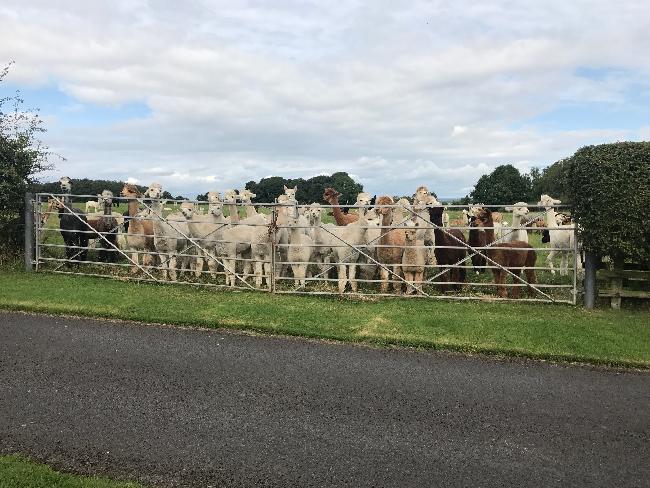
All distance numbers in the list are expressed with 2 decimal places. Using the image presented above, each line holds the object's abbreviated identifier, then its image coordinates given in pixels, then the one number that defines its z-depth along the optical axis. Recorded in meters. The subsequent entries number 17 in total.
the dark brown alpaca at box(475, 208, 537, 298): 12.65
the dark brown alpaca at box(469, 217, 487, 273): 14.27
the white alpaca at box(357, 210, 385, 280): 13.76
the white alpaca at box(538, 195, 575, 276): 15.38
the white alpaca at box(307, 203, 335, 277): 14.05
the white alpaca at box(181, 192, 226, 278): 14.09
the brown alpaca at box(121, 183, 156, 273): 14.98
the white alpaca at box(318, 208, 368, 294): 13.03
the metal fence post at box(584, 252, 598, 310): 11.47
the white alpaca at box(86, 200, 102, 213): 36.53
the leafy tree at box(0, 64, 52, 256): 15.95
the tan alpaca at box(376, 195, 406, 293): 13.05
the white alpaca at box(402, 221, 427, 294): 12.68
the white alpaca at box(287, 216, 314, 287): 13.50
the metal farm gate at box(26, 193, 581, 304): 12.84
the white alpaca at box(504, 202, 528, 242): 13.67
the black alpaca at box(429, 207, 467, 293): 13.84
